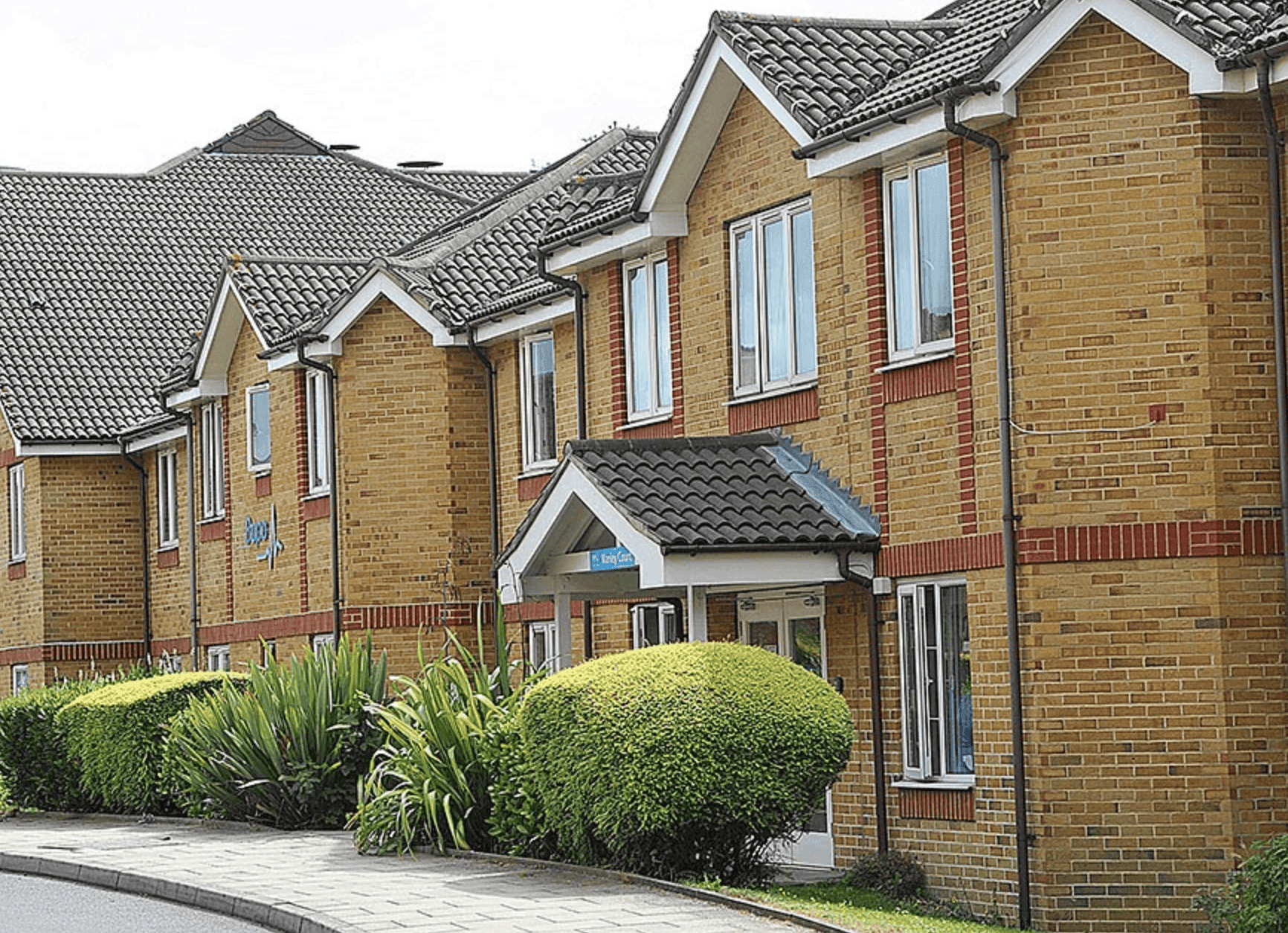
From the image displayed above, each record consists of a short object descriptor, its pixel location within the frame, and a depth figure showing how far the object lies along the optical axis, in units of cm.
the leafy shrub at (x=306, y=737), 2272
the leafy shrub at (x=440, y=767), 1898
